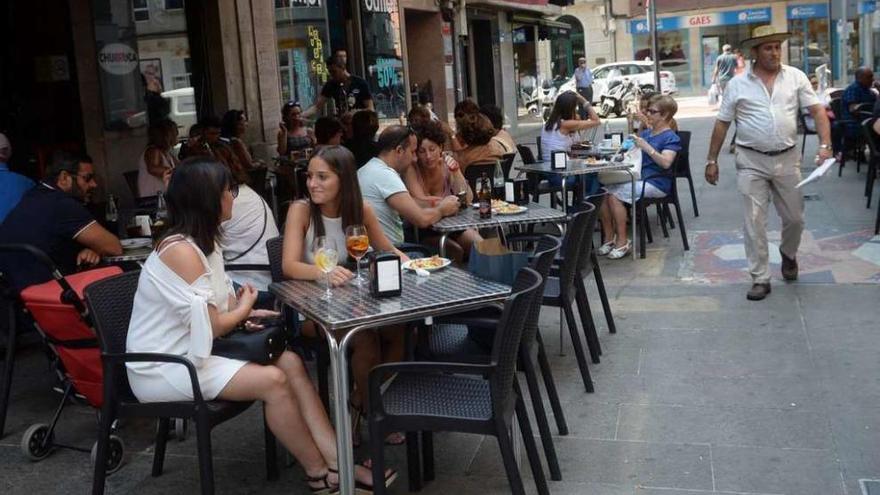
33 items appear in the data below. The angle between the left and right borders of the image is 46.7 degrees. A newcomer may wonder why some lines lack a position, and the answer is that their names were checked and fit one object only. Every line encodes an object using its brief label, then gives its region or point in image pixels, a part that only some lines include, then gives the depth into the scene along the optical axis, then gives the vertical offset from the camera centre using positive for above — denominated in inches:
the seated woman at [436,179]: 258.7 -17.7
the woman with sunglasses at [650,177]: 336.2 -27.8
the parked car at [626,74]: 1226.6 +27.1
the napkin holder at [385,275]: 151.2 -23.8
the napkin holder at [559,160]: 331.0 -18.9
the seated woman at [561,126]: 382.6 -9.5
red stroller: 168.1 -32.0
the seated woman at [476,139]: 327.6 -10.3
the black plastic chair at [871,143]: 366.3 -23.7
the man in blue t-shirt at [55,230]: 191.6 -17.6
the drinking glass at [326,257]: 161.2 -21.8
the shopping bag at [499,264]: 162.9 -25.2
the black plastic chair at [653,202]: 334.0 -37.4
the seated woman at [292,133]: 443.2 -5.3
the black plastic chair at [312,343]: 179.5 -39.2
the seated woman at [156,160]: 327.6 -9.4
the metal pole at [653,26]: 665.0 +45.1
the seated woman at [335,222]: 176.2 -18.4
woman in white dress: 143.6 -28.4
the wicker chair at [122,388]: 139.5 -36.1
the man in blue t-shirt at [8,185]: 244.1 -10.5
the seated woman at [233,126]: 398.9 -0.2
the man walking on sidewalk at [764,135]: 261.4 -12.7
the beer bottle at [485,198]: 247.0 -22.2
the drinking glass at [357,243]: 168.1 -20.9
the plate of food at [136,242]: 218.5 -23.7
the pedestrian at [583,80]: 1127.6 +20.9
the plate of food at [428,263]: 172.1 -25.8
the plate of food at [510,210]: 253.0 -25.9
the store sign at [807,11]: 1513.3 +106.0
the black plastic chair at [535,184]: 382.6 -30.6
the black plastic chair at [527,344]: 157.8 -39.3
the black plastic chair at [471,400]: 133.3 -39.6
